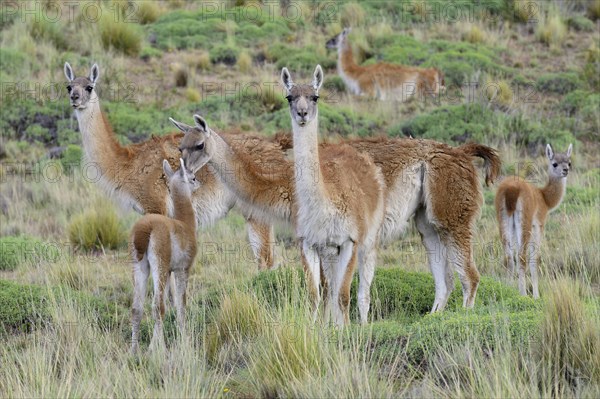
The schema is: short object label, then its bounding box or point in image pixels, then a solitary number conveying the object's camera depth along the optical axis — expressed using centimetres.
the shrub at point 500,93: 1655
